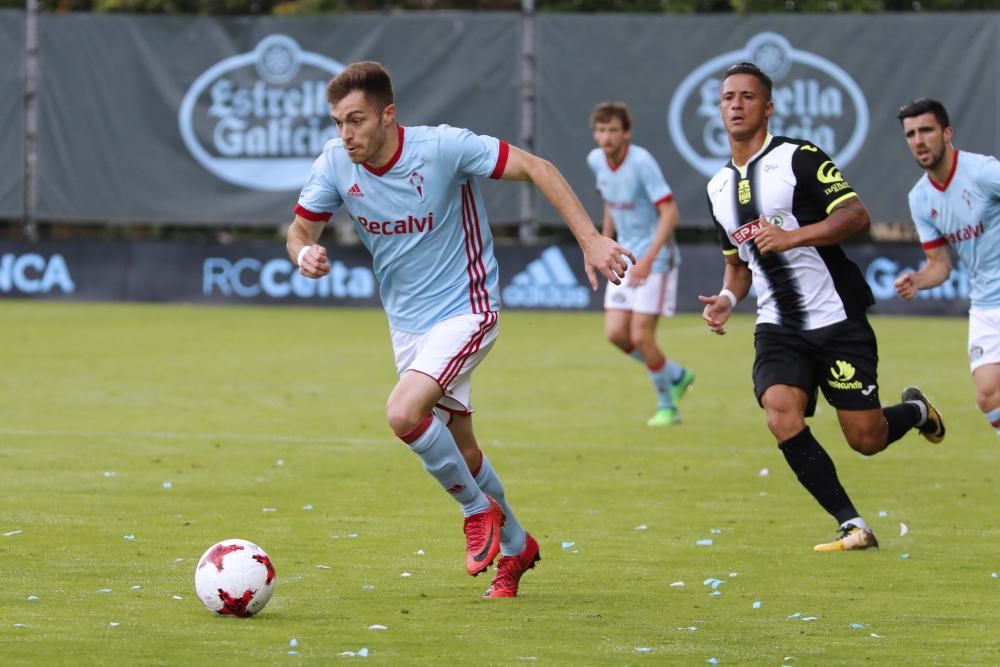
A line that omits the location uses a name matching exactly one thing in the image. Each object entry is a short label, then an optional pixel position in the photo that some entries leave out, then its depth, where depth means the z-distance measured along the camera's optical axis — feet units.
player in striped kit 54.90
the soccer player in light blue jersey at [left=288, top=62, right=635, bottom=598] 46.55
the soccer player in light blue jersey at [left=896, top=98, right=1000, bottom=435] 62.08
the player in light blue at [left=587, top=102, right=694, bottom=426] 90.94
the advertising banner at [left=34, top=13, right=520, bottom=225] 171.22
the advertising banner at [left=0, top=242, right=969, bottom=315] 164.45
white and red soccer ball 42.34
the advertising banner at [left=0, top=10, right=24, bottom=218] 173.88
